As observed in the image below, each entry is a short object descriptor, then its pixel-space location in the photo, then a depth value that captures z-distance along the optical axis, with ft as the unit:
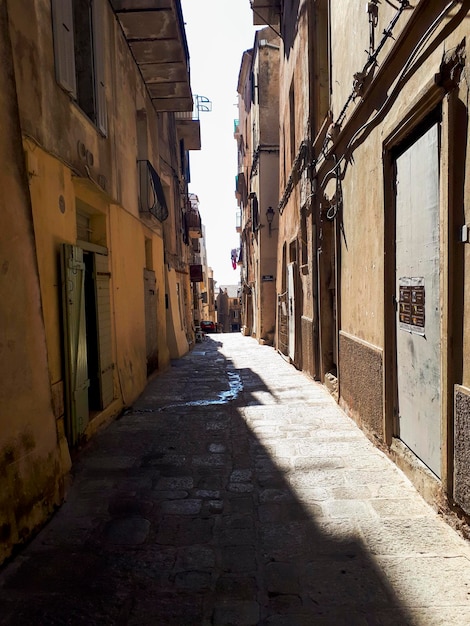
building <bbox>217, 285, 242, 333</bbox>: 197.99
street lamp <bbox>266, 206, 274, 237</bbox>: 52.70
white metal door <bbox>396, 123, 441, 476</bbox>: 10.15
